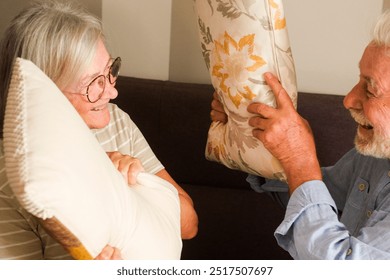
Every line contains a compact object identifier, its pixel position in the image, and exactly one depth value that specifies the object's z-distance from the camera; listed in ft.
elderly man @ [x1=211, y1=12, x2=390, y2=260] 3.84
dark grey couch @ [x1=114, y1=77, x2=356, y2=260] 5.95
